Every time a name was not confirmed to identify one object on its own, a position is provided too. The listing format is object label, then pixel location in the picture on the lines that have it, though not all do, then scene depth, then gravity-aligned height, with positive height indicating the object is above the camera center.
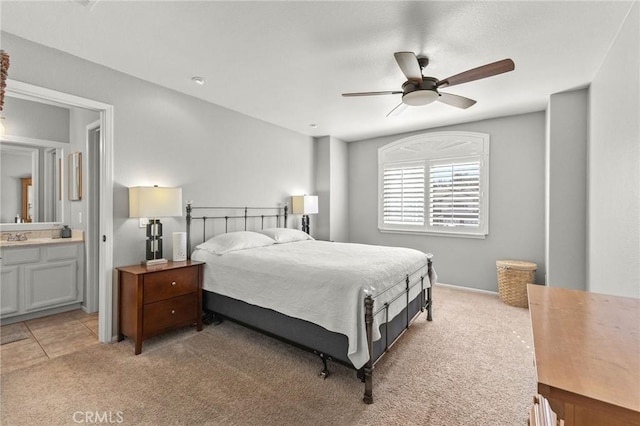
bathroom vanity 3.37 -0.81
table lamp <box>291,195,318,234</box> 5.12 +0.13
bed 2.20 -0.70
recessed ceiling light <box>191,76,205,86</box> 3.22 +1.46
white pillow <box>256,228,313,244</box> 4.28 -0.35
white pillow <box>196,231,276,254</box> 3.37 -0.38
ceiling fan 2.17 +1.10
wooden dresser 0.67 -0.41
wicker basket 4.04 -0.94
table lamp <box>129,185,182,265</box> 2.93 +0.04
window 4.75 +0.49
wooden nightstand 2.76 -0.88
